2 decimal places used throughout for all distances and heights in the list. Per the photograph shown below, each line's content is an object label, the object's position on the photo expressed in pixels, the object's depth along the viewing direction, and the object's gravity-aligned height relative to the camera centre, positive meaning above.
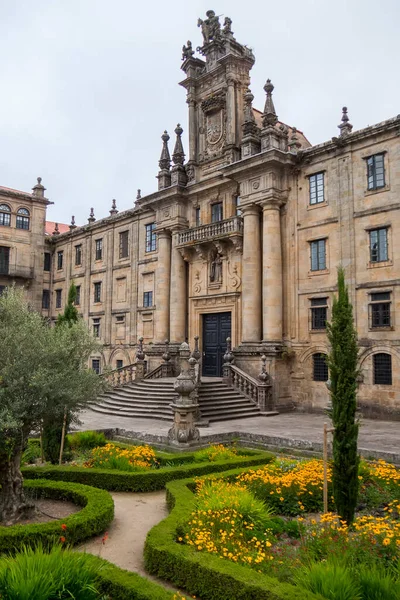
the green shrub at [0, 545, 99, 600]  5.27 -2.61
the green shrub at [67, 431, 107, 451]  14.55 -2.95
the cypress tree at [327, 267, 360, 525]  8.42 -1.10
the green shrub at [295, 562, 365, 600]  5.51 -2.74
